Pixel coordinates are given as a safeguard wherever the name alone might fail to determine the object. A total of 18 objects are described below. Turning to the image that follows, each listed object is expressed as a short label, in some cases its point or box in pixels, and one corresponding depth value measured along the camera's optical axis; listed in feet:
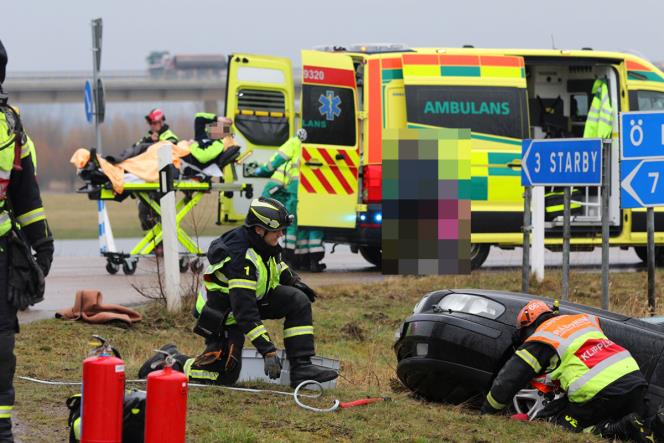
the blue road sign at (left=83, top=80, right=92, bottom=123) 110.40
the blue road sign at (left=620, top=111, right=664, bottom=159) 59.57
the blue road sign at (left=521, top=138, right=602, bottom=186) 59.67
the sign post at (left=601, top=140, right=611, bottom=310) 61.72
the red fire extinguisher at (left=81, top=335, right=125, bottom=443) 33.06
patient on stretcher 87.76
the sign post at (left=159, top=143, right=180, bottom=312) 68.54
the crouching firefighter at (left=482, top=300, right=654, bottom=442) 40.34
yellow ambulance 90.89
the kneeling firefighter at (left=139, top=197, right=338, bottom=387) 45.70
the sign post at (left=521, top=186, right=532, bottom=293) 69.91
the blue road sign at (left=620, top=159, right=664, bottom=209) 59.62
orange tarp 87.40
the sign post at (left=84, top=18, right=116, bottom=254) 106.22
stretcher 88.53
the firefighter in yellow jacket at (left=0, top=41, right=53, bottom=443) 33.63
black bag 35.06
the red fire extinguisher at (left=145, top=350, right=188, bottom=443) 33.06
